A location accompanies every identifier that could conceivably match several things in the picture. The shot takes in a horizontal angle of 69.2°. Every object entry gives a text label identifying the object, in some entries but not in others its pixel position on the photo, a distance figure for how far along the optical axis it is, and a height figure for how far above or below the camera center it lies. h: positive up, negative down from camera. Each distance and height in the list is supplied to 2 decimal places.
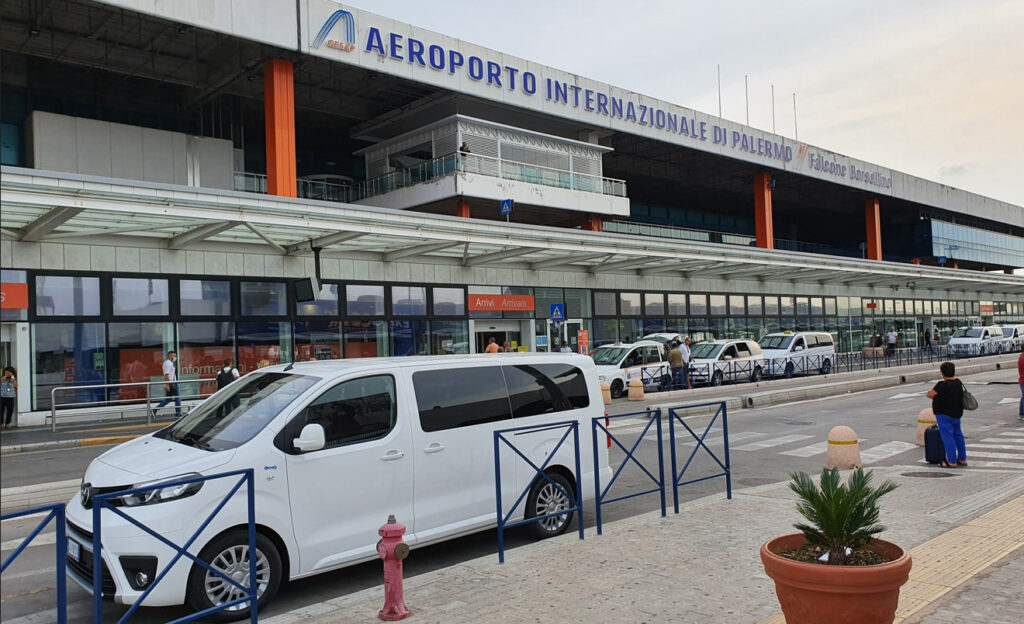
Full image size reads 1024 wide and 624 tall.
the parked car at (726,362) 27.11 -1.33
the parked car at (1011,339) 46.25 -1.46
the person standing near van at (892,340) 42.62 -1.21
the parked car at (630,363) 24.48 -1.15
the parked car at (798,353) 30.42 -1.24
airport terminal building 19.56 +3.79
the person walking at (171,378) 20.44 -0.87
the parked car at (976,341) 42.97 -1.44
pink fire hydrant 5.25 -1.67
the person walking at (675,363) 25.20 -1.19
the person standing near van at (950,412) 10.77 -1.38
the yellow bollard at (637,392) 22.89 -1.93
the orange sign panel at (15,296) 18.36 +1.42
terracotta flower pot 3.87 -1.42
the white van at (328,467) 5.51 -1.09
